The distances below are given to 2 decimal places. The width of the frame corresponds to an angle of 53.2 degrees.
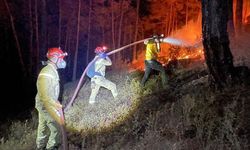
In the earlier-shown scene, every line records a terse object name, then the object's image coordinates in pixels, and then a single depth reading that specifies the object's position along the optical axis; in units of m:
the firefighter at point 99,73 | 7.78
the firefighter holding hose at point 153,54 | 7.71
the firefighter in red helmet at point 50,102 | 5.10
